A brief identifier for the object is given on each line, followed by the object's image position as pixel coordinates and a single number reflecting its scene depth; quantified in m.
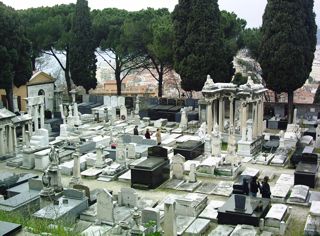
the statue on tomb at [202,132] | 24.73
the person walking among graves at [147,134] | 25.44
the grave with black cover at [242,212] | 13.99
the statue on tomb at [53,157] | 15.93
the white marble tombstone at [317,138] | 23.92
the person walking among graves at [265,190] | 15.78
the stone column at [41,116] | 27.87
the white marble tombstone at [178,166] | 19.19
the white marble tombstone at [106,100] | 35.56
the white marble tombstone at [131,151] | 22.23
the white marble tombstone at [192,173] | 18.73
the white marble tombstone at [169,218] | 12.21
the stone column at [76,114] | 30.56
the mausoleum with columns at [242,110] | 23.36
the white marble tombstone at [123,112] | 31.97
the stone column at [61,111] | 31.20
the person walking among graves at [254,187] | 16.12
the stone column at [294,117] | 28.09
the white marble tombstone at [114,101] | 35.25
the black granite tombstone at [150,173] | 18.14
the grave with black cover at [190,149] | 22.14
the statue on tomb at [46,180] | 15.59
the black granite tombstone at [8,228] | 9.18
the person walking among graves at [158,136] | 24.84
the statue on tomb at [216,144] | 21.75
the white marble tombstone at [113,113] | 31.64
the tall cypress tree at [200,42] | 30.88
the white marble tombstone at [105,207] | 14.18
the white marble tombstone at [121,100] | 34.92
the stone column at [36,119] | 27.40
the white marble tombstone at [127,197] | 15.48
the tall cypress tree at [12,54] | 28.02
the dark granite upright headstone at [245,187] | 16.41
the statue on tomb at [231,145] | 20.75
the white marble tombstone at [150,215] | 13.38
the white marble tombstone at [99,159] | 20.77
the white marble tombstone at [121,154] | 21.36
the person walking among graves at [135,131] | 26.42
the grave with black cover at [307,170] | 17.86
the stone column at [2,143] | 22.84
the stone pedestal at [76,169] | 18.17
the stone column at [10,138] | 23.39
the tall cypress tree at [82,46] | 36.75
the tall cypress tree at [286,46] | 27.64
